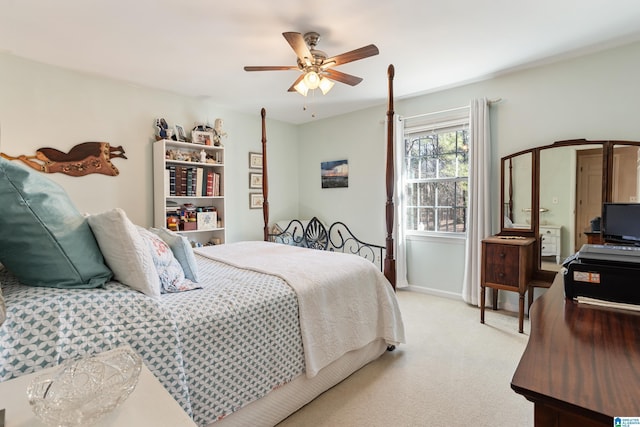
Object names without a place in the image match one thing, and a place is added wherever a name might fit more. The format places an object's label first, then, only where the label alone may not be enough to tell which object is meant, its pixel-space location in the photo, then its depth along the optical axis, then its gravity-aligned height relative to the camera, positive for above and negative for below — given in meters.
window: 3.65 +0.33
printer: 1.04 -0.26
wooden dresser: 0.58 -0.37
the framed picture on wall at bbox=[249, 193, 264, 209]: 4.59 +0.05
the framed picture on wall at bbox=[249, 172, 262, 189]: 4.57 +0.36
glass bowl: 0.61 -0.42
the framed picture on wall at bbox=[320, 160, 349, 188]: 4.59 +0.46
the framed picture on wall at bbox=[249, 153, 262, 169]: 4.54 +0.64
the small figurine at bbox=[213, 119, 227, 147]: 3.94 +0.92
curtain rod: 3.27 +1.09
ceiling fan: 2.11 +1.06
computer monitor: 2.09 -0.14
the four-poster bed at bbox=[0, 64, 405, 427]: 1.02 -0.44
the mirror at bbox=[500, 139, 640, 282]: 2.59 +0.12
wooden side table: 2.76 -0.57
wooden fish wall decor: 2.87 +0.43
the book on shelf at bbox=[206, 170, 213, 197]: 3.79 +0.24
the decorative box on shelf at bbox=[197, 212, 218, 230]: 3.73 -0.20
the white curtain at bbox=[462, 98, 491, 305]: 3.28 +0.09
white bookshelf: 3.45 +0.21
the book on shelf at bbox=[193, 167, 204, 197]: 3.68 +0.26
